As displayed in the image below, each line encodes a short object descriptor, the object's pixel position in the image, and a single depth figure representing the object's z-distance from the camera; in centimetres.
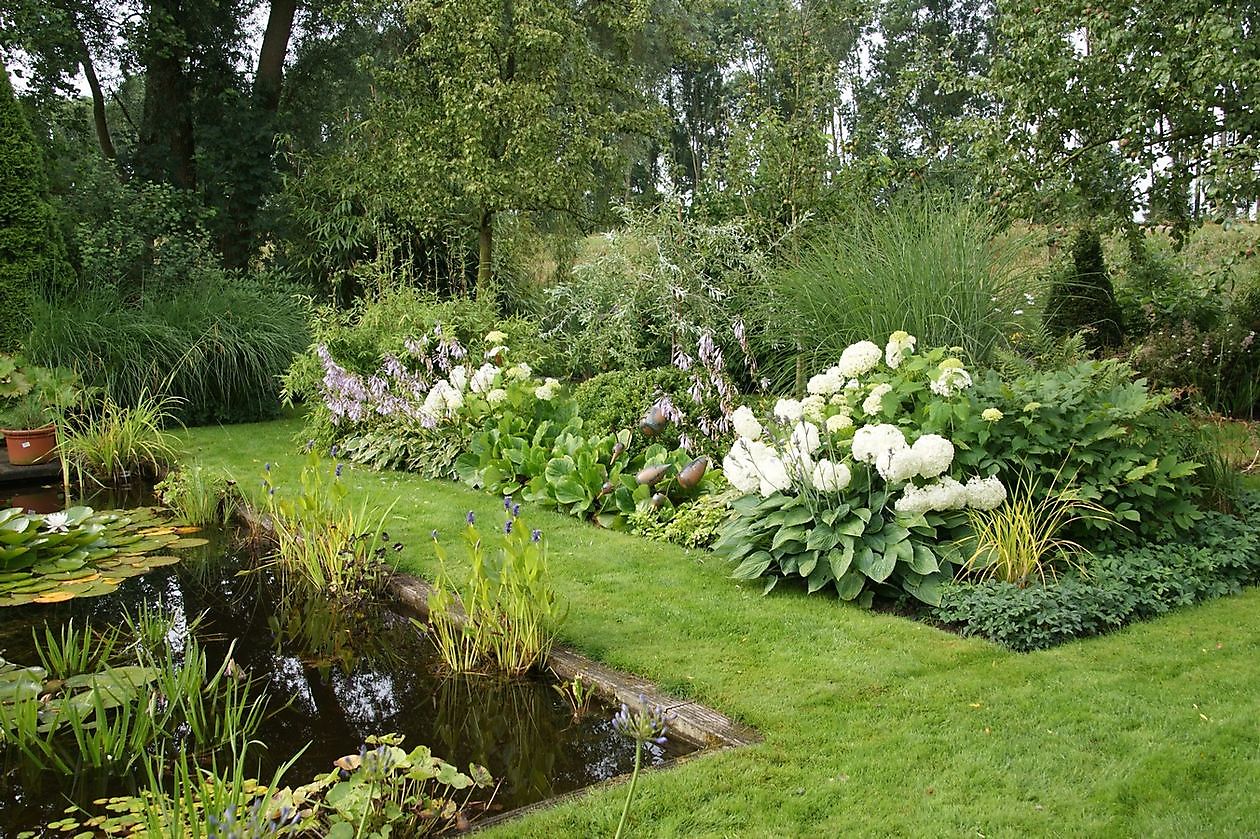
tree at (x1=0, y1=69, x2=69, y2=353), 838
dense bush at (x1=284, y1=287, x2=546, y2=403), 693
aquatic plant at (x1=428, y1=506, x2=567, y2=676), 322
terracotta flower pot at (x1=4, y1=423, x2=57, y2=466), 675
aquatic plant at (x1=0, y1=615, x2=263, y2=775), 268
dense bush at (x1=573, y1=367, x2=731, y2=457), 543
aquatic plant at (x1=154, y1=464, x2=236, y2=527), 552
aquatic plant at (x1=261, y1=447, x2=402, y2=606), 417
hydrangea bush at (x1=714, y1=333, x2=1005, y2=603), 377
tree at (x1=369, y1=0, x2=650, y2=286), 933
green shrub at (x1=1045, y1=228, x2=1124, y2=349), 821
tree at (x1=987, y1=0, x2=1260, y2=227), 612
